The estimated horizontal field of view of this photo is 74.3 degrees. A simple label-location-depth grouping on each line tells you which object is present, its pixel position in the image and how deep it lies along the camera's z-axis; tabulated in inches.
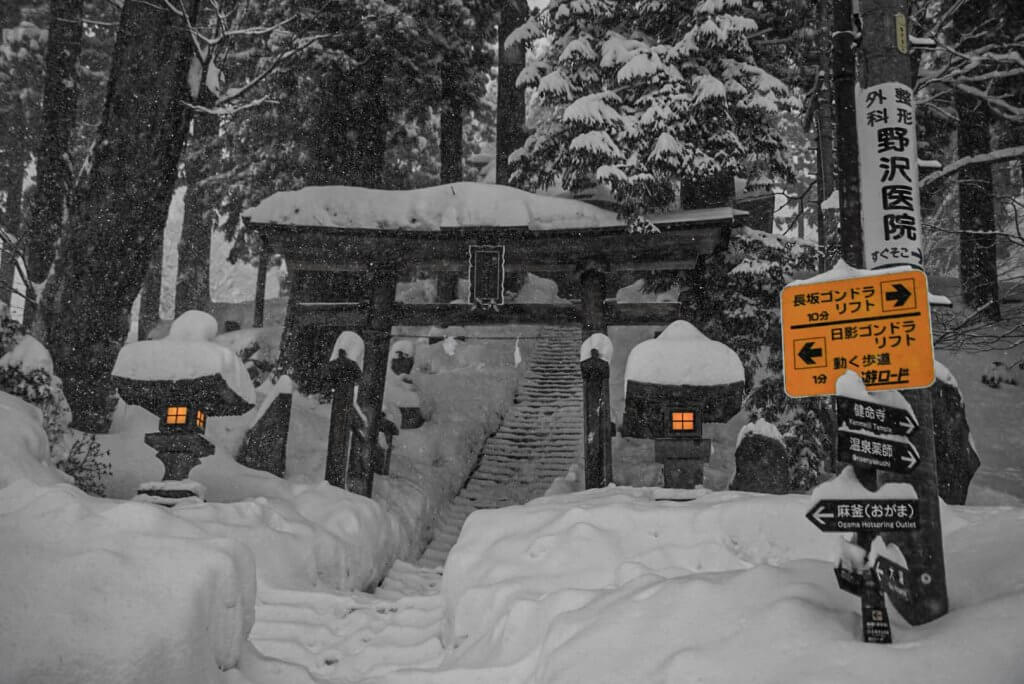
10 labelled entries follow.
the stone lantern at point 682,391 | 295.6
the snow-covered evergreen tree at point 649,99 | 410.9
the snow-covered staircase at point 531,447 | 542.3
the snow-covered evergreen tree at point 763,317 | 445.7
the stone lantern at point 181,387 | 303.4
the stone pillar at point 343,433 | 423.8
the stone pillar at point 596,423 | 387.9
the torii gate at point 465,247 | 422.6
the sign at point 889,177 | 145.3
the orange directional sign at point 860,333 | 128.6
